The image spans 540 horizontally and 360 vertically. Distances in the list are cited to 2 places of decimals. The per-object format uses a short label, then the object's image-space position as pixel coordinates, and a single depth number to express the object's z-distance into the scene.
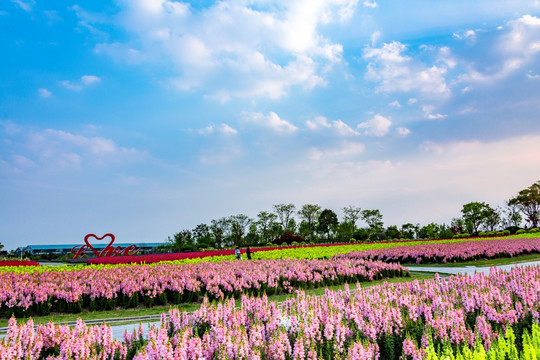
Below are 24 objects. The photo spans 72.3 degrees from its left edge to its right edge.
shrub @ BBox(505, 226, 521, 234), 60.12
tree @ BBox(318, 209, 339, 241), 69.88
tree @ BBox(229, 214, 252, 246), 64.50
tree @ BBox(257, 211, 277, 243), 68.62
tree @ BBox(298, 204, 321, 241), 72.38
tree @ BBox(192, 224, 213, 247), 62.70
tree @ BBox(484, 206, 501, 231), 73.19
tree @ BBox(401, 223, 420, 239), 66.62
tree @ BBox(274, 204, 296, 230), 72.12
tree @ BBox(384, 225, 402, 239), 62.75
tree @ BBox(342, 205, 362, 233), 75.19
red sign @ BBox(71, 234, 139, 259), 34.12
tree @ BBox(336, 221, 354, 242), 62.28
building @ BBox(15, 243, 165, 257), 58.25
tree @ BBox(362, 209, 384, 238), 75.75
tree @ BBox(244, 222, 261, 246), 63.31
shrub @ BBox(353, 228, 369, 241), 58.62
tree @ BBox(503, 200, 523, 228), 73.44
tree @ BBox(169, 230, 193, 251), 54.32
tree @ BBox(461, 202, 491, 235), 72.00
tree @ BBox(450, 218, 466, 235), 70.75
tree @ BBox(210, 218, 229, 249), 64.93
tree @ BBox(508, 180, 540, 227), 70.06
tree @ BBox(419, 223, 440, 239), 62.44
